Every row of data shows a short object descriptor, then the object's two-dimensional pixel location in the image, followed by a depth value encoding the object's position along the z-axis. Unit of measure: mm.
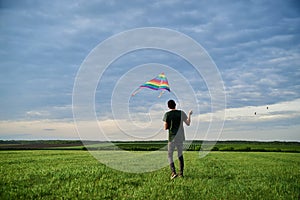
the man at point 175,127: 11367
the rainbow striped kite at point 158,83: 12680
